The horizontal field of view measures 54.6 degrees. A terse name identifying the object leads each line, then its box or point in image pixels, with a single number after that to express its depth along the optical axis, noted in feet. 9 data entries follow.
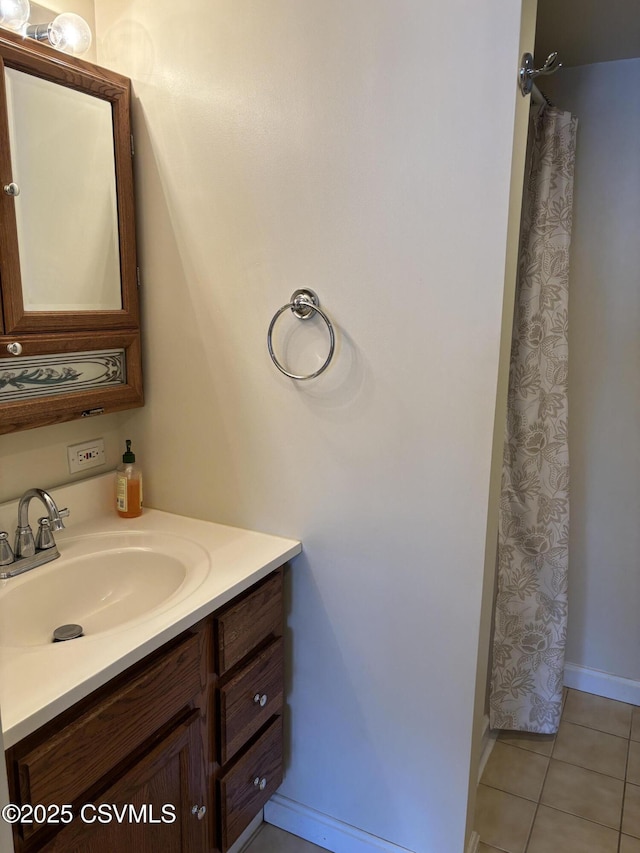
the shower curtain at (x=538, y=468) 6.16
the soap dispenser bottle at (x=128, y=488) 5.41
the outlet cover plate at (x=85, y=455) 5.33
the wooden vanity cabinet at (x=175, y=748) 3.19
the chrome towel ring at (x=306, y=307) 4.61
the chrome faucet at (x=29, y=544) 4.34
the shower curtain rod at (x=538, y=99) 5.55
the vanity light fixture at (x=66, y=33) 4.28
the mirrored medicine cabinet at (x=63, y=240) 4.20
